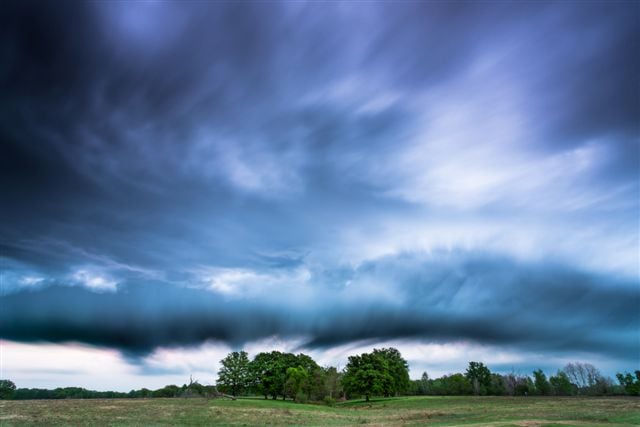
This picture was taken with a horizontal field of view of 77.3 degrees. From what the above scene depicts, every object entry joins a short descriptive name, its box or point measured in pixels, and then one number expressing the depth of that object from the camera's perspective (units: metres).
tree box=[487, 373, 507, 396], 150.12
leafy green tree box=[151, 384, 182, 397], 146.25
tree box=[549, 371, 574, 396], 148.88
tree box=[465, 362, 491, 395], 154.12
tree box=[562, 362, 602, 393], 155.75
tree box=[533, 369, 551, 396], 149.73
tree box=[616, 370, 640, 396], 126.49
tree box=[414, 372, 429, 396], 167.38
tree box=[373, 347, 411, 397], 117.25
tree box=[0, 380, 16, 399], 145.79
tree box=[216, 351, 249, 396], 112.88
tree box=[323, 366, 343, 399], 131.64
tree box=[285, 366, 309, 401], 107.56
